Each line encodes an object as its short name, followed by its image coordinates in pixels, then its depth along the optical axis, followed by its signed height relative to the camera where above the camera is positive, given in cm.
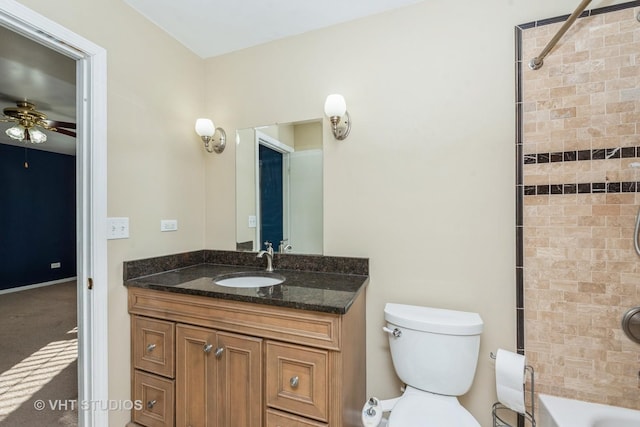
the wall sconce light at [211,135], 203 +61
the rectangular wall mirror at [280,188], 186 +20
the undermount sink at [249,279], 173 -41
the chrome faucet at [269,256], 186 -27
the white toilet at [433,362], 124 -71
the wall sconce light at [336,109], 163 +62
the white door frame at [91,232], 146 -8
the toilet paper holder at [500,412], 133 -101
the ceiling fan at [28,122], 288 +104
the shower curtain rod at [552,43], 106 +76
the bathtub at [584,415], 122 -91
